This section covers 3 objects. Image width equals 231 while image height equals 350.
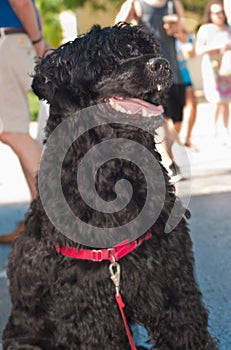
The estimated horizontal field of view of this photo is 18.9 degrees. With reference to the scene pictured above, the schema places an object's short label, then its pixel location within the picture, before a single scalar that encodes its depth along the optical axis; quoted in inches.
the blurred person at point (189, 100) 424.5
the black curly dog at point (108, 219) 125.3
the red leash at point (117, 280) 124.8
